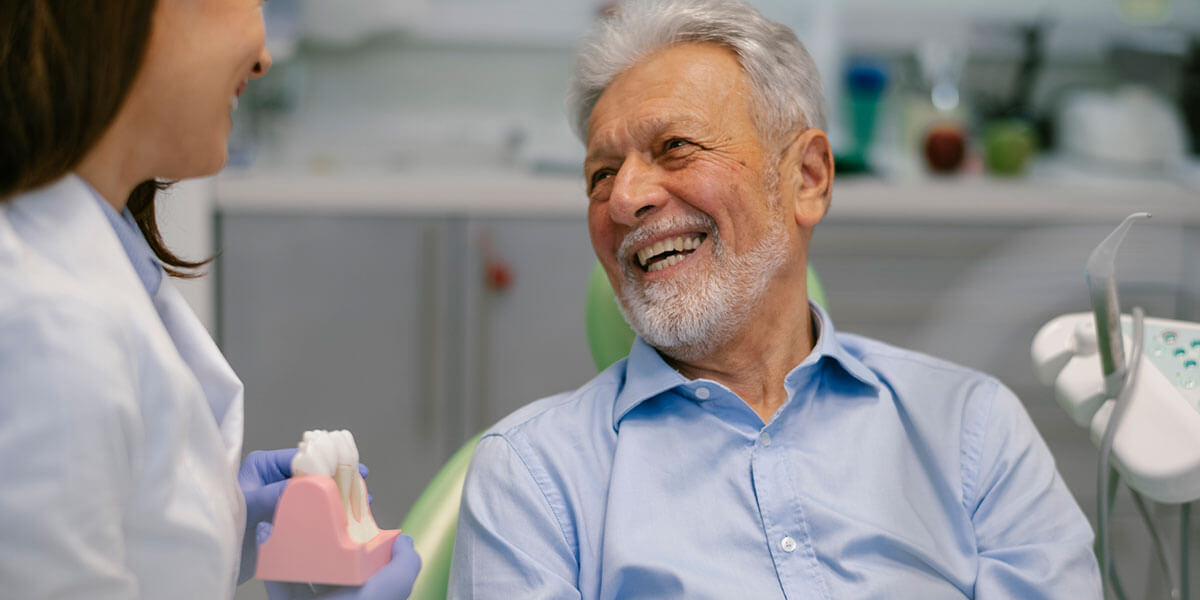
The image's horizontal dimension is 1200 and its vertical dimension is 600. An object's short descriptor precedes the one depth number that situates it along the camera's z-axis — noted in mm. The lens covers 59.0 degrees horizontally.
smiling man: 1181
